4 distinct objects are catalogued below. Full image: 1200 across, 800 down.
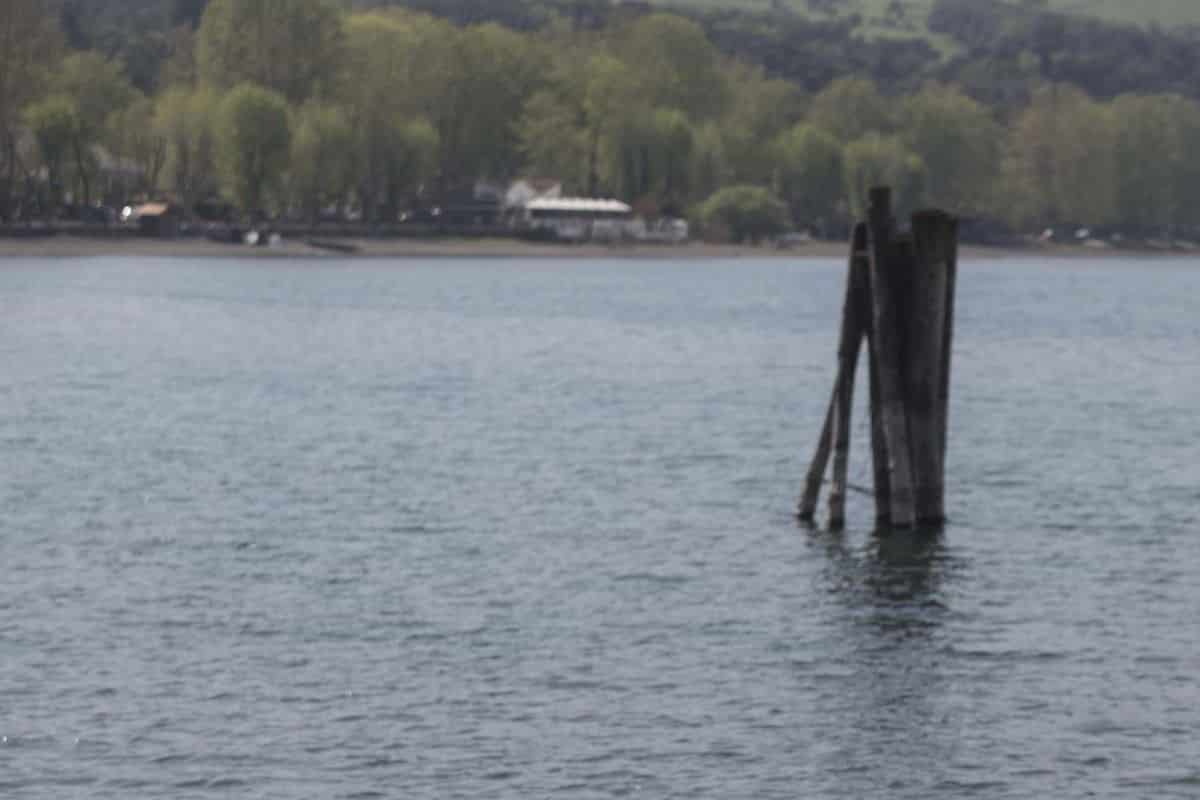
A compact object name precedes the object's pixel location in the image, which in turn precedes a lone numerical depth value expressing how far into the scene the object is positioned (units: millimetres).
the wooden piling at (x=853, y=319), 41688
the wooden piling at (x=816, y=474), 43812
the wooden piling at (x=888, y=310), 40750
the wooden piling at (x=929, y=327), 40500
